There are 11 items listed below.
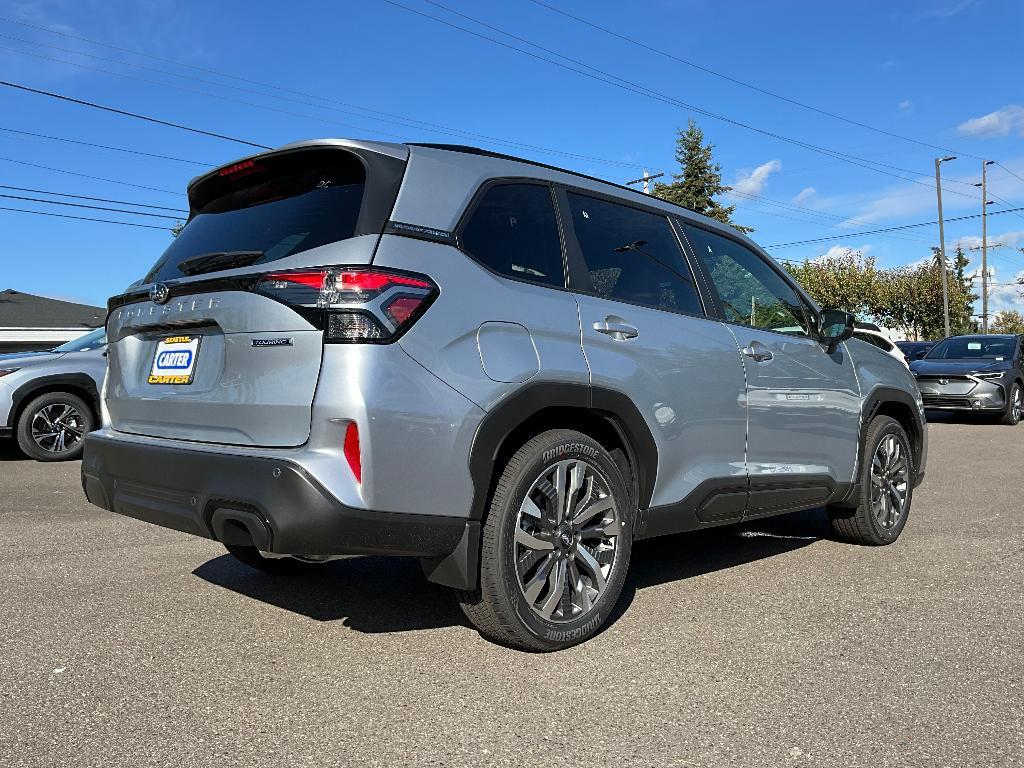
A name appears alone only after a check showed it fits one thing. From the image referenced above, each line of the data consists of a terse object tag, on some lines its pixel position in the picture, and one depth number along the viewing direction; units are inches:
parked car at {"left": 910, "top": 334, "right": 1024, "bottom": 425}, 570.6
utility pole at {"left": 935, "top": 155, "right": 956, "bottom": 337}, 1656.0
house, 1396.4
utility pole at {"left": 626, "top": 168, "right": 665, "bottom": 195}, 1450.5
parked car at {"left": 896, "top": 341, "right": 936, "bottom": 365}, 955.8
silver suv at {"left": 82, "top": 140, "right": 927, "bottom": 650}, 112.9
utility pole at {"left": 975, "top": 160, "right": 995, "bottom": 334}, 1991.9
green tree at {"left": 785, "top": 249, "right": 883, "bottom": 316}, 2390.5
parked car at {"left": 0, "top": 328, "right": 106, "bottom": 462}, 365.7
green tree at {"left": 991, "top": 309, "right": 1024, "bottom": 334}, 3988.7
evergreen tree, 1843.0
